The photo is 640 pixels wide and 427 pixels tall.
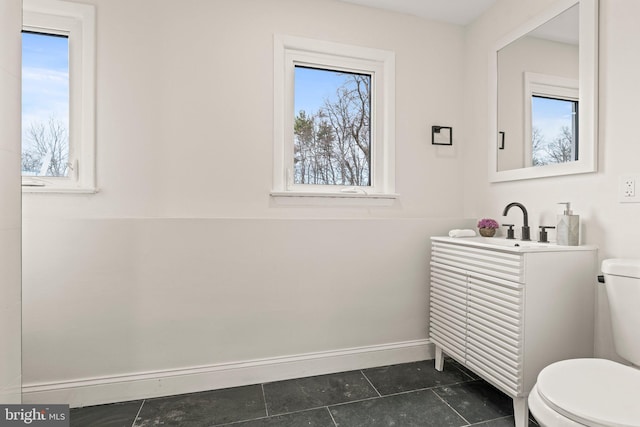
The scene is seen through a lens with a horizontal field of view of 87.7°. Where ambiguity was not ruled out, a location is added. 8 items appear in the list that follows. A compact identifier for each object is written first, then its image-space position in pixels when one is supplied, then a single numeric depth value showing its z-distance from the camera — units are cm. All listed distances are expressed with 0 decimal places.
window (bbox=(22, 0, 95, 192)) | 175
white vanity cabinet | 148
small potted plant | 207
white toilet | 95
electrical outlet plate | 143
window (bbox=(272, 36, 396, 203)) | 209
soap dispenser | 161
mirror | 162
